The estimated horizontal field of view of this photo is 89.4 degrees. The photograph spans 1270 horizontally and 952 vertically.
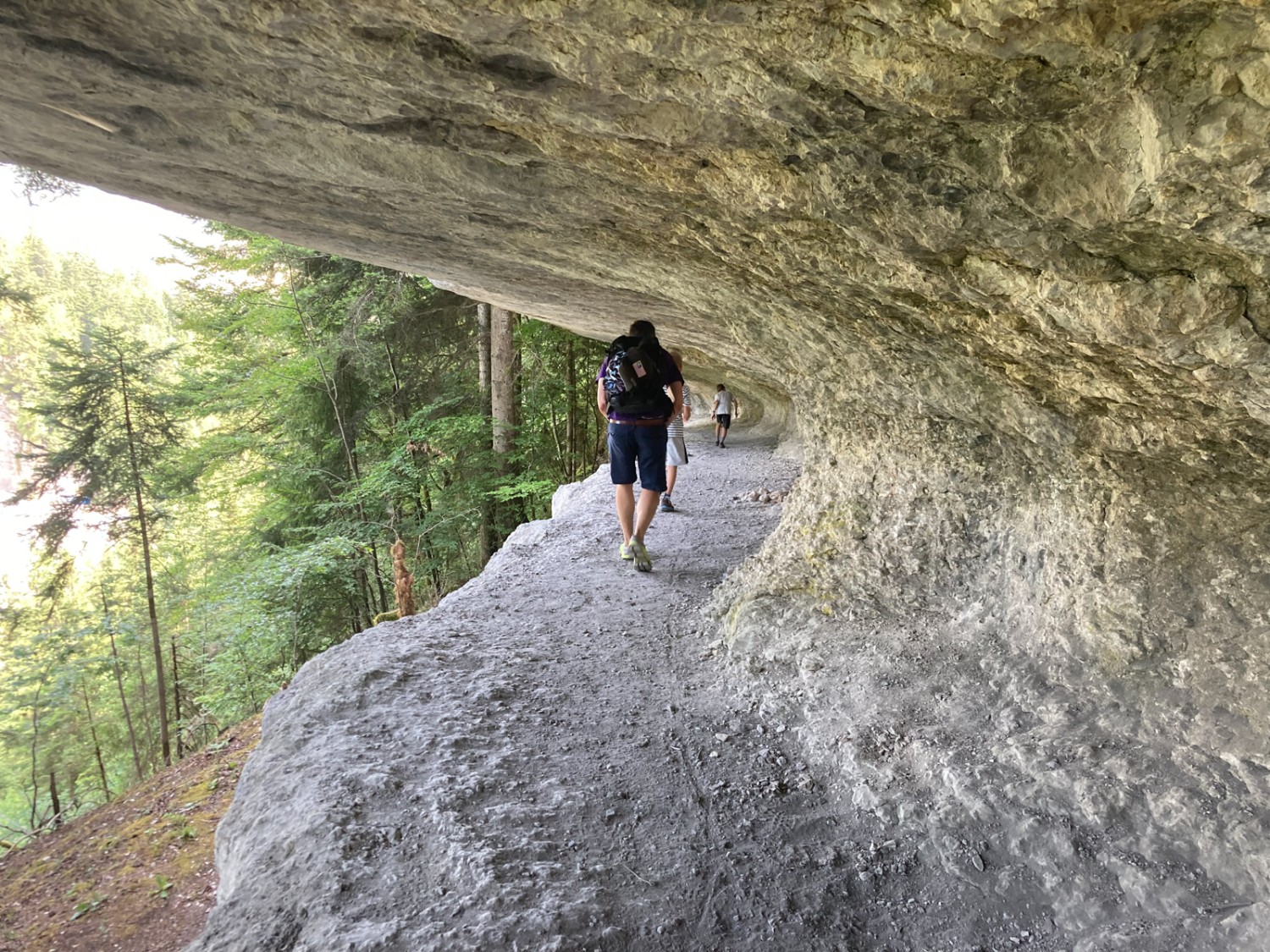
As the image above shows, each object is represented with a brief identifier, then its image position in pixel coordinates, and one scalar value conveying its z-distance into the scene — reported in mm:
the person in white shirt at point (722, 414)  12859
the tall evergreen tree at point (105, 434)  11734
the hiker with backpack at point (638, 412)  4734
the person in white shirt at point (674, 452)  7180
